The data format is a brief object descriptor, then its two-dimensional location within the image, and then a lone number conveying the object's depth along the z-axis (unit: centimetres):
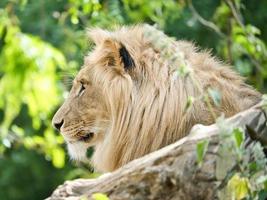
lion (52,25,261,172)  1225
